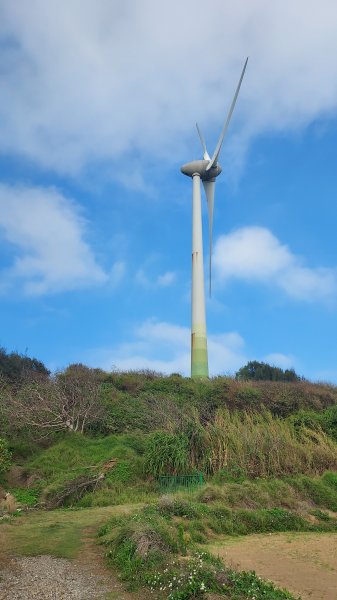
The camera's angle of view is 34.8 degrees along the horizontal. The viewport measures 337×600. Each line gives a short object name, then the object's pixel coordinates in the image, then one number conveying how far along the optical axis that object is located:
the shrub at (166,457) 16.11
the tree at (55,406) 23.17
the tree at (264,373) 45.47
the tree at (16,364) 38.78
